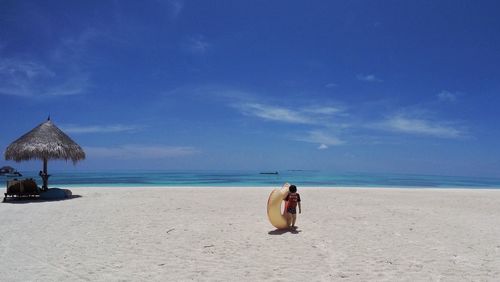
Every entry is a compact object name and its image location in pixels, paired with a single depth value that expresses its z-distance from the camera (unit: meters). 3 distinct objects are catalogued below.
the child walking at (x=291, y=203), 8.27
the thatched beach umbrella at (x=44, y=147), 14.86
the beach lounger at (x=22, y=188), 13.96
